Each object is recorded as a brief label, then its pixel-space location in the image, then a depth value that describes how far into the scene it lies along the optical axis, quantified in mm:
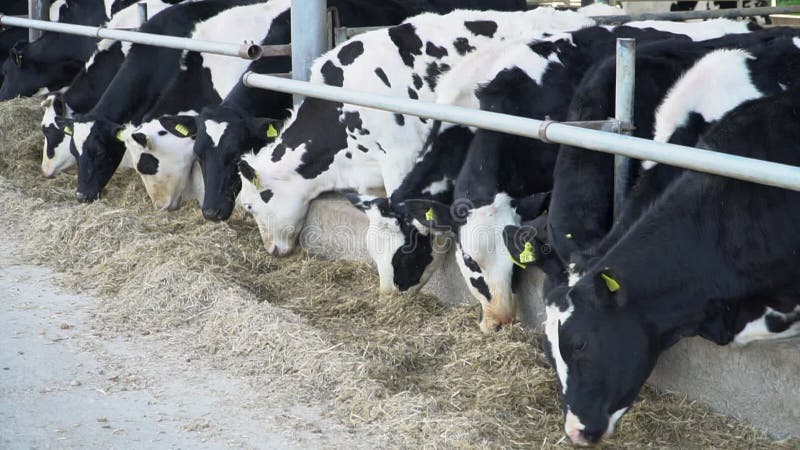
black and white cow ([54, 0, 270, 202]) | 9438
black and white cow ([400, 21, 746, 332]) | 5793
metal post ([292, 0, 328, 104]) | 7844
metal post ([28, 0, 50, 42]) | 12219
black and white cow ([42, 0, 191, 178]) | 10594
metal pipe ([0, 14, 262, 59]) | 7059
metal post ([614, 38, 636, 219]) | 4793
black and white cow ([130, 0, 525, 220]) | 8211
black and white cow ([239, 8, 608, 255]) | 7449
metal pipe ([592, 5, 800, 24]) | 9256
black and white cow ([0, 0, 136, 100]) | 12180
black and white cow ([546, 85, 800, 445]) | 4297
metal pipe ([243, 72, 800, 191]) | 3582
